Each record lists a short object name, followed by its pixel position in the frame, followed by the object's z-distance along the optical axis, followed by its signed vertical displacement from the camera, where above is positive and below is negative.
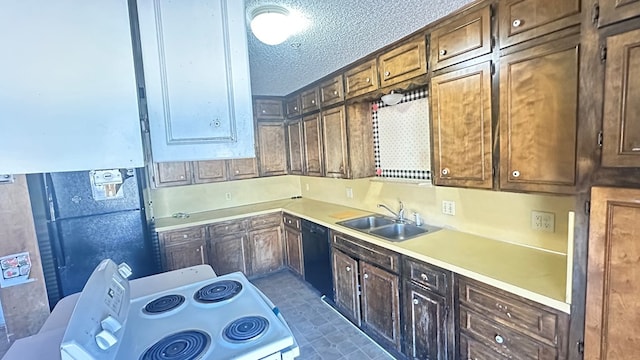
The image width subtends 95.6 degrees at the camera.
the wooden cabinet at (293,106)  3.64 +0.69
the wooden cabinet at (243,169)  3.89 -0.08
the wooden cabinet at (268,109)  3.84 +0.70
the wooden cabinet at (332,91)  2.84 +0.67
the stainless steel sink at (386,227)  2.50 -0.67
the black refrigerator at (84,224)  1.77 -0.34
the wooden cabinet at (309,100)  3.25 +0.68
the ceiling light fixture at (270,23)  1.58 +0.77
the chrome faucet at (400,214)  2.73 -0.58
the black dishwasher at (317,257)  3.01 -1.09
